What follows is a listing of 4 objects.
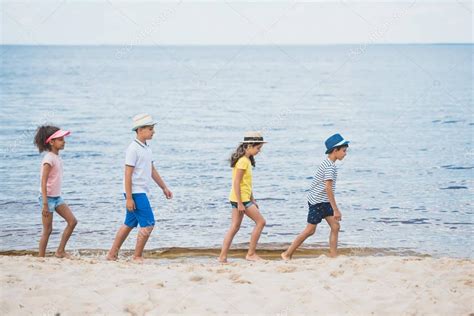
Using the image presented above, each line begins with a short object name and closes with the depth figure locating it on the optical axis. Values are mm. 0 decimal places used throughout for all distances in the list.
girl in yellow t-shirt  13490
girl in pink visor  13223
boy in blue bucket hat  13566
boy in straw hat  12856
